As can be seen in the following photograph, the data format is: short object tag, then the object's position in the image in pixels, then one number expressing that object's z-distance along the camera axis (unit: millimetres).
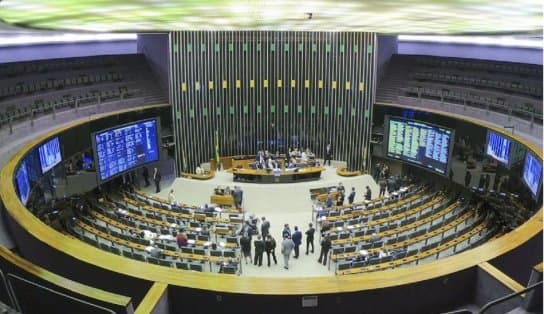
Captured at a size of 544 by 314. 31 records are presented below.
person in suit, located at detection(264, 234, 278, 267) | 11106
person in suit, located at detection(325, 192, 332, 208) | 15534
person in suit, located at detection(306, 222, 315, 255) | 11836
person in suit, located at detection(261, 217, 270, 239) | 12172
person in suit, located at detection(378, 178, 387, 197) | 17453
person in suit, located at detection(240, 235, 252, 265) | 11070
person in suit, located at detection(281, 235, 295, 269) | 10789
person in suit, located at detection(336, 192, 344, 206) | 16172
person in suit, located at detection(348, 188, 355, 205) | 16062
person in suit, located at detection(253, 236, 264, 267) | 11005
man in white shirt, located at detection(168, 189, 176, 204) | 16070
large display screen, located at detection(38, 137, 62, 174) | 12227
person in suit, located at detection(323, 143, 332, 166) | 20469
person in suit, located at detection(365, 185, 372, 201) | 16266
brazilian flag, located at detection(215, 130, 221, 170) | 20148
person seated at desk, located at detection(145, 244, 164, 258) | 10430
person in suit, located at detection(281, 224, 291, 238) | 11789
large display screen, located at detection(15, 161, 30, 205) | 9798
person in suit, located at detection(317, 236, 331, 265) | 11211
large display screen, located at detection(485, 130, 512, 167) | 13172
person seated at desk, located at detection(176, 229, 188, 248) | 11430
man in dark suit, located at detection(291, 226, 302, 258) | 11492
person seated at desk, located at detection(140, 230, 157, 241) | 11797
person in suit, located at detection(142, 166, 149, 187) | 18484
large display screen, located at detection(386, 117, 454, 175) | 16016
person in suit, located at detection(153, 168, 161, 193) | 17716
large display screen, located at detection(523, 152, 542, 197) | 11219
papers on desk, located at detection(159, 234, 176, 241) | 11753
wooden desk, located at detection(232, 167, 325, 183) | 18062
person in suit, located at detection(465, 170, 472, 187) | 15173
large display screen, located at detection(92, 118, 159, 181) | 15180
